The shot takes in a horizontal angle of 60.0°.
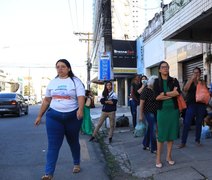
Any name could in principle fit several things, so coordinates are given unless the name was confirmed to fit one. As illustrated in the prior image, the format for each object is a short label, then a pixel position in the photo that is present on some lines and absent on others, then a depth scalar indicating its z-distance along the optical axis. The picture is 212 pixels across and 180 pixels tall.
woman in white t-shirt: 2.78
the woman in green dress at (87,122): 5.74
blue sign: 6.39
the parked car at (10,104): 10.78
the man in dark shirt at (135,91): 5.13
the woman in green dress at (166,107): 3.02
